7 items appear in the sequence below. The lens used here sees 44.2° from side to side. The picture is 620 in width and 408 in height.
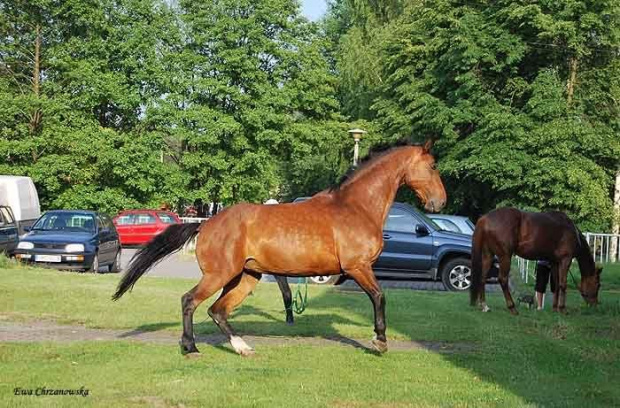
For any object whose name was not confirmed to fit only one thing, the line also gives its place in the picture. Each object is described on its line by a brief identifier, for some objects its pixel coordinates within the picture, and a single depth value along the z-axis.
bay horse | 8.56
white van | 26.78
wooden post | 31.95
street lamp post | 27.62
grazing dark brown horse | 13.41
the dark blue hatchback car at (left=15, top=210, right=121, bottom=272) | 19.67
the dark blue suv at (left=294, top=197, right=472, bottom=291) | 19.28
